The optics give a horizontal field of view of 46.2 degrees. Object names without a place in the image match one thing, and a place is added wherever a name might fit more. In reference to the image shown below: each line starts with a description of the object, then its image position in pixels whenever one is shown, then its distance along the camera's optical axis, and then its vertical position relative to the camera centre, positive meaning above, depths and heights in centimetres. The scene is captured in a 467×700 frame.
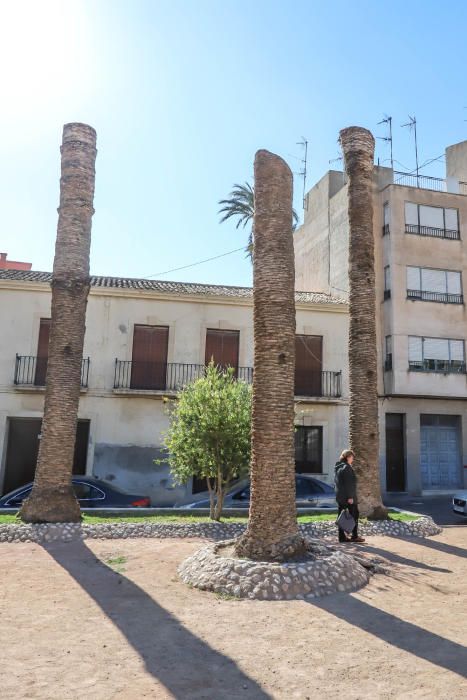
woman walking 963 -69
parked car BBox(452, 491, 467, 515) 1422 -127
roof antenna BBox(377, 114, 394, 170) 2538 +1514
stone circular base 666 -161
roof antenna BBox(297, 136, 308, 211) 2836 +1419
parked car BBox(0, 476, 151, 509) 1302 -130
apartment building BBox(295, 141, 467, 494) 2222 +490
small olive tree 1176 +25
